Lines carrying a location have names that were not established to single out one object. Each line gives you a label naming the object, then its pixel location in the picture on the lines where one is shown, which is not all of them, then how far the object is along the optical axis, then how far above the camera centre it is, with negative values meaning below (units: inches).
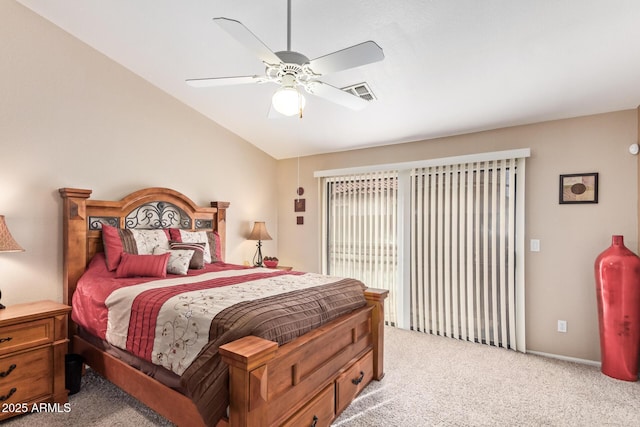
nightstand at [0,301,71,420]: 85.5 -36.7
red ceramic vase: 107.9 -29.2
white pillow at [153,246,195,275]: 120.0 -14.1
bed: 59.4 -26.6
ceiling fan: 65.1 +34.4
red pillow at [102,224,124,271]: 115.0 -8.7
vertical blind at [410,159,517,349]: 138.7 -13.6
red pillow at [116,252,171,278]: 109.8 -15.2
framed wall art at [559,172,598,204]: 123.9 +12.7
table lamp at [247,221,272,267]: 182.1 -6.7
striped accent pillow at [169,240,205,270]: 130.7 -12.6
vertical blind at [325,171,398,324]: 168.4 -4.5
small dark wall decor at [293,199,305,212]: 199.6 +9.7
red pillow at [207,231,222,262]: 154.6 -13.3
